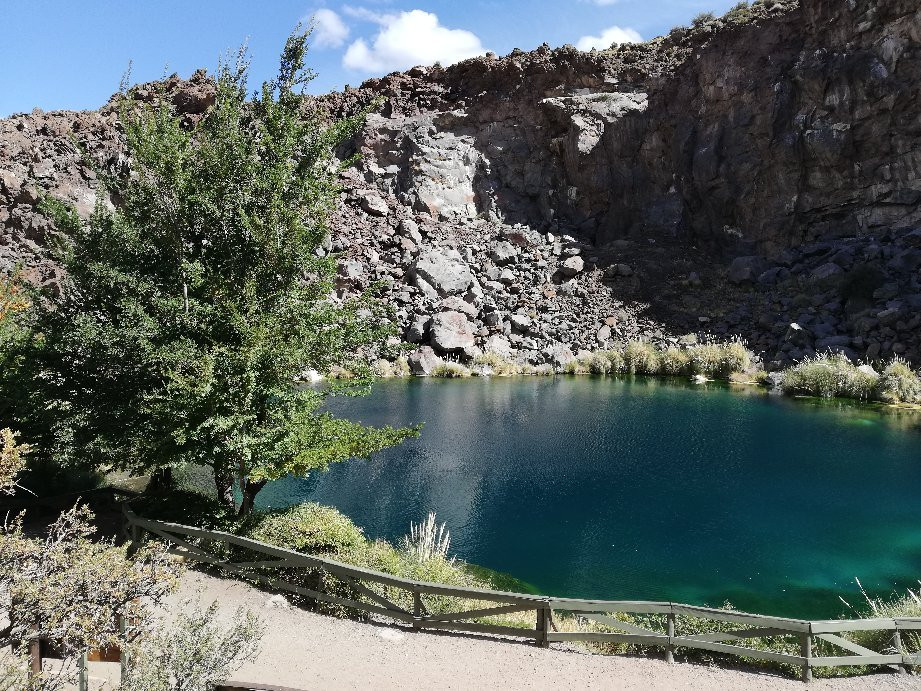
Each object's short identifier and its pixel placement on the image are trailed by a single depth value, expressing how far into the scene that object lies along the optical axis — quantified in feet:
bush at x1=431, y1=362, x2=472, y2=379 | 129.08
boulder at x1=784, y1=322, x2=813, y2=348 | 121.19
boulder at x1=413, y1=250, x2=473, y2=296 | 148.77
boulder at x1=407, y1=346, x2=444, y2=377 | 129.90
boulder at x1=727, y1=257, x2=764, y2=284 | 147.43
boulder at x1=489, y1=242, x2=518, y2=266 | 162.50
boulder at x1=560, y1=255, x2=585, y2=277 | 159.94
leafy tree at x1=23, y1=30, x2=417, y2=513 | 32.07
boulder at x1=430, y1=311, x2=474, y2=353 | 134.82
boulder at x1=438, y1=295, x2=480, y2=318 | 142.61
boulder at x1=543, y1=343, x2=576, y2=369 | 138.82
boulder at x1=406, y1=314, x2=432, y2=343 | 137.49
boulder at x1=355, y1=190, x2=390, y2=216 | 165.89
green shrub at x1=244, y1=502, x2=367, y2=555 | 33.32
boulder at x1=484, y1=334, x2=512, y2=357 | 139.44
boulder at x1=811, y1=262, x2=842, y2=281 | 131.85
